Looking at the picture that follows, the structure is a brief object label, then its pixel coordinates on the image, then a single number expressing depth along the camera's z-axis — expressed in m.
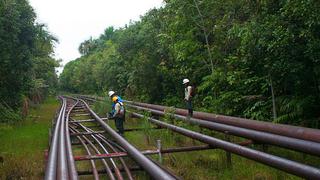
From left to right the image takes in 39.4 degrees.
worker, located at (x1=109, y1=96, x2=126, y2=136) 14.20
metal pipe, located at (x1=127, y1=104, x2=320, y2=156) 6.55
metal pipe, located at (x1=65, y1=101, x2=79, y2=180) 7.40
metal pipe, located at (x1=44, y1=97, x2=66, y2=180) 7.00
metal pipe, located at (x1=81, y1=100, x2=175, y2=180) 5.40
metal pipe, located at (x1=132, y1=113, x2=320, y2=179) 5.45
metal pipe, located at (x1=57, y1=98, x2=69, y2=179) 7.28
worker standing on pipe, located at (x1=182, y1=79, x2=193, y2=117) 13.80
